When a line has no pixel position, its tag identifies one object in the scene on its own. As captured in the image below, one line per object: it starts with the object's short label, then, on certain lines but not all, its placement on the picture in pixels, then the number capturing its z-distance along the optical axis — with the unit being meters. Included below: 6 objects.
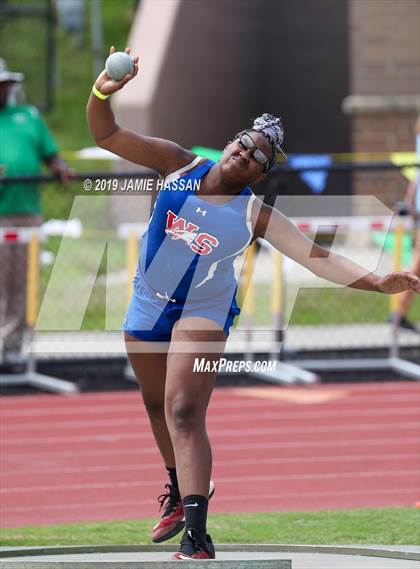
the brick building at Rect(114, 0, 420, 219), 18.42
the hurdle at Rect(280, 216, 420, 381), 11.97
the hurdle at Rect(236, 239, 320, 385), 12.19
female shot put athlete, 5.86
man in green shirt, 11.89
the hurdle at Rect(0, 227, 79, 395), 11.70
